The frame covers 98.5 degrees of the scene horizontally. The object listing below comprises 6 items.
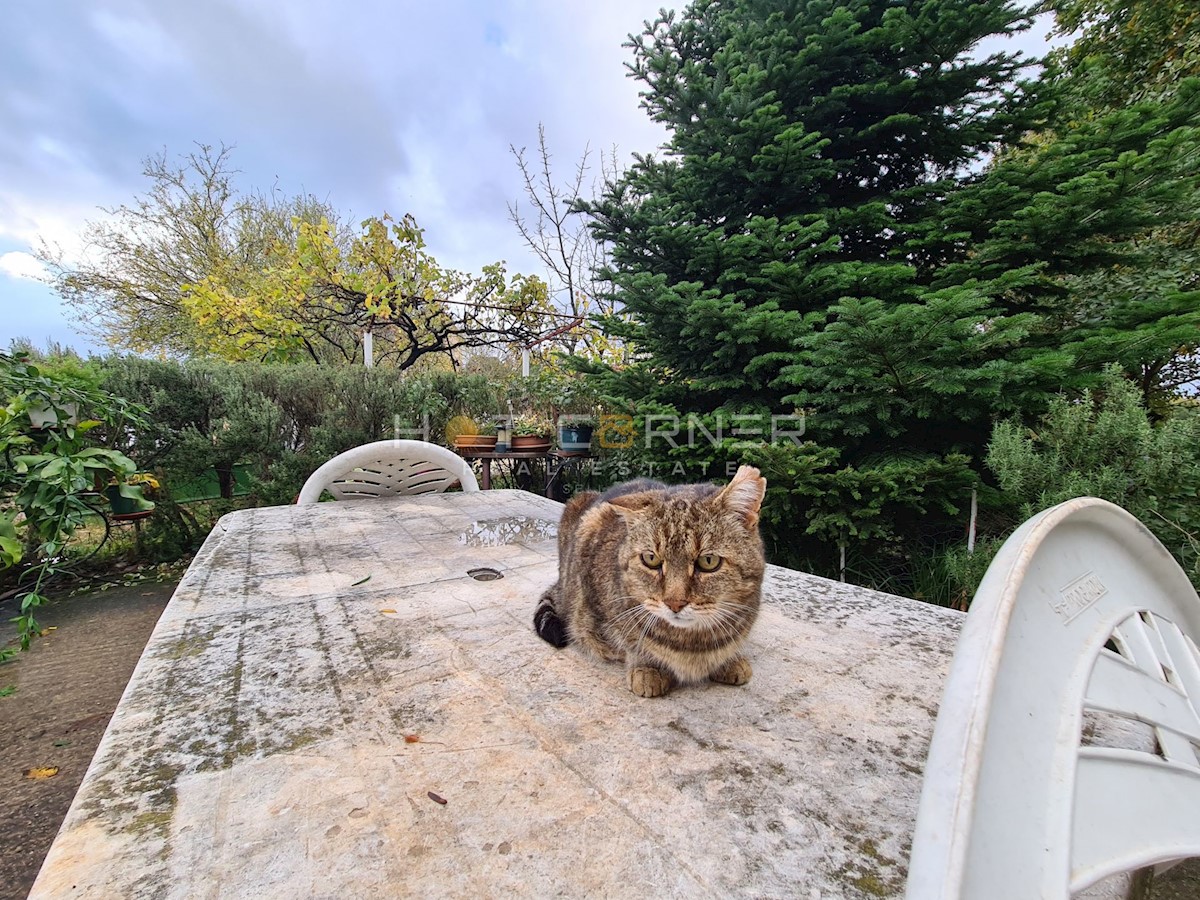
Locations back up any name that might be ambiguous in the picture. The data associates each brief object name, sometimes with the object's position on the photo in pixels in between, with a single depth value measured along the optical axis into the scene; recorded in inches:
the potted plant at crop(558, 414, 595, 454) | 148.7
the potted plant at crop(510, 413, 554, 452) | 153.2
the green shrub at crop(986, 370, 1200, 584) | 26.9
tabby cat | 15.6
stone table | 10.4
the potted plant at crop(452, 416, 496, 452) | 151.4
